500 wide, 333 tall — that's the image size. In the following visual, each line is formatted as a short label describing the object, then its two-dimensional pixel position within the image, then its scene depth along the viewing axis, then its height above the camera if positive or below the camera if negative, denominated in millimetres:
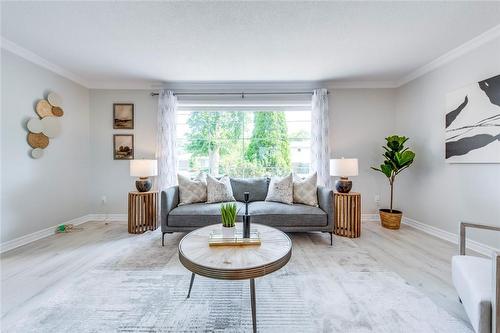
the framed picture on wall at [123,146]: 3852 +362
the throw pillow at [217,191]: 3142 -397
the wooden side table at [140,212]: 3193 -720
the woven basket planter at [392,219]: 3307 -890
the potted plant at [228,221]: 1703 -468
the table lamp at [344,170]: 3092 -86
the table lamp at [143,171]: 3234 -87
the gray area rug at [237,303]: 1396 -1072
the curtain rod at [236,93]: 3805 +1319
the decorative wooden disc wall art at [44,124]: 2832 +602
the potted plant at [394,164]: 3203 +1
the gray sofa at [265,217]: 2730 -683
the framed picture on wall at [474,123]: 2330 +497
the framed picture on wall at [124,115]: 3844 +936
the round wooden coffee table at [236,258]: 1284 -635
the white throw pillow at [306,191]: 3029 -392
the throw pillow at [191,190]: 3078 -379
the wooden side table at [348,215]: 3010 -747
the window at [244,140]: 4004 +477
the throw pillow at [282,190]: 3096 -394
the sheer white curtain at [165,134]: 3721 +564
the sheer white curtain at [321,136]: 3719 +513
